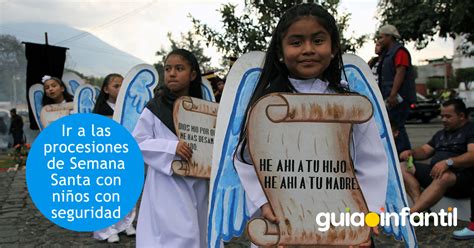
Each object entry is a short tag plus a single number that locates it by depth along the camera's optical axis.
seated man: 4.96
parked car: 25.11
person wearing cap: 5.44
